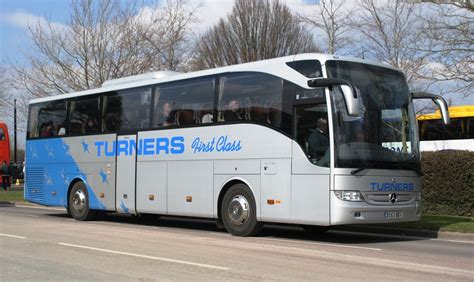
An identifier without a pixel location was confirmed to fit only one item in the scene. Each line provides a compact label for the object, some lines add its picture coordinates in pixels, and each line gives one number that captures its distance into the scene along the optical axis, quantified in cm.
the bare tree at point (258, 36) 3959
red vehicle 3619
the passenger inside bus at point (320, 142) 1135
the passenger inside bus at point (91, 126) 1700
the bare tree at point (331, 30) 2511
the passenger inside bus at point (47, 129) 1856
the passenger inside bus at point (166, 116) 1468
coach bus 1138
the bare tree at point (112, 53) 2644
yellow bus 2673
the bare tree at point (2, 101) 3716
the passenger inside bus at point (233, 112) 1304
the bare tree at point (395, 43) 2484
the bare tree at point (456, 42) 1986
